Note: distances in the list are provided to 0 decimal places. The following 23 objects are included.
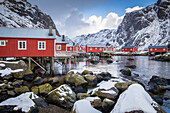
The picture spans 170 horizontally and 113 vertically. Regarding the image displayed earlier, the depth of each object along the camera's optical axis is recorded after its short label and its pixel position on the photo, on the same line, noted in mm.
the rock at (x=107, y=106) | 7390
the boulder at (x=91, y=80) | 13617
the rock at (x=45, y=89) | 10198
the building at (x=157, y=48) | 74756
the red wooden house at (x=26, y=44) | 16797
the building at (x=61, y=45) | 34322
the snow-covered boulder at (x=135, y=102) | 4903
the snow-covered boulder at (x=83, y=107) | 6167
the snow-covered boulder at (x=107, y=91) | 8455
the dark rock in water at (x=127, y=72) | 19647
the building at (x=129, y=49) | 93438
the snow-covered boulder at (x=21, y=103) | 6992
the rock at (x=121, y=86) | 9583
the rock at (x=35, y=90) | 10213
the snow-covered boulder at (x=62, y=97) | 8290
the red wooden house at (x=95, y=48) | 61869
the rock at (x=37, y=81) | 13125
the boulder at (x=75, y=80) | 12321
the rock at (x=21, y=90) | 9945
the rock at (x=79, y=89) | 11167
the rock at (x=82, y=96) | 8855
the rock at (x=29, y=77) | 14459
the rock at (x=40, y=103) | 8164
